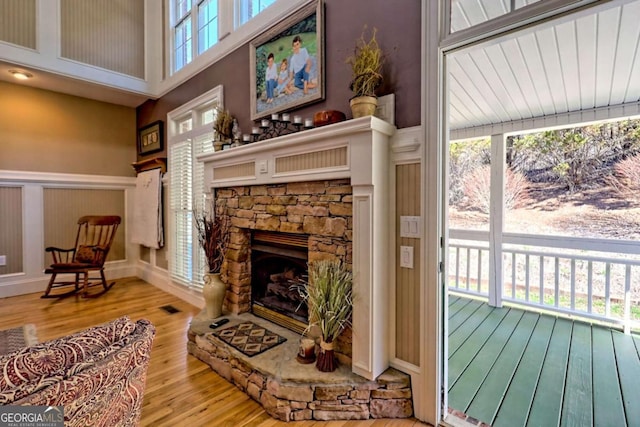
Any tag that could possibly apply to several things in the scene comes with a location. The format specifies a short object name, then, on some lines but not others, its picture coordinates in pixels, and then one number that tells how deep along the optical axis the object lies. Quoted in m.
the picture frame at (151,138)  4.47
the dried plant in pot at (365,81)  1.83
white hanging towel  4.39
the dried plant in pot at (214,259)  2.79
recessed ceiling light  3.75
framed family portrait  2.34
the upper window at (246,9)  3.08
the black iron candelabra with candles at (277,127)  2.41
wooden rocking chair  3.94
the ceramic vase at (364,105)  1.83
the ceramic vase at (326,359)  1.90
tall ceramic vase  2.78
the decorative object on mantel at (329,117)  2.01
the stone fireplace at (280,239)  2.06
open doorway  1.94
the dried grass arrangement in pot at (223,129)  3.03
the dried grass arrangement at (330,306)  1.89
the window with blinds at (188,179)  3.62
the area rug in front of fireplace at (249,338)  2.19
